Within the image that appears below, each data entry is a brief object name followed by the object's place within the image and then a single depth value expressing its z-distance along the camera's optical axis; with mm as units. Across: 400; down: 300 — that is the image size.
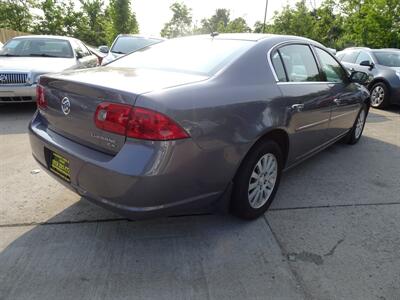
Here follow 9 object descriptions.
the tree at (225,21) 42447
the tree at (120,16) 32406
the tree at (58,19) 32531
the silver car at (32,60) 5918
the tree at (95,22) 39312
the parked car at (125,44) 8508
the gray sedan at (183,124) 2055
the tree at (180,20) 55062
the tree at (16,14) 30297
